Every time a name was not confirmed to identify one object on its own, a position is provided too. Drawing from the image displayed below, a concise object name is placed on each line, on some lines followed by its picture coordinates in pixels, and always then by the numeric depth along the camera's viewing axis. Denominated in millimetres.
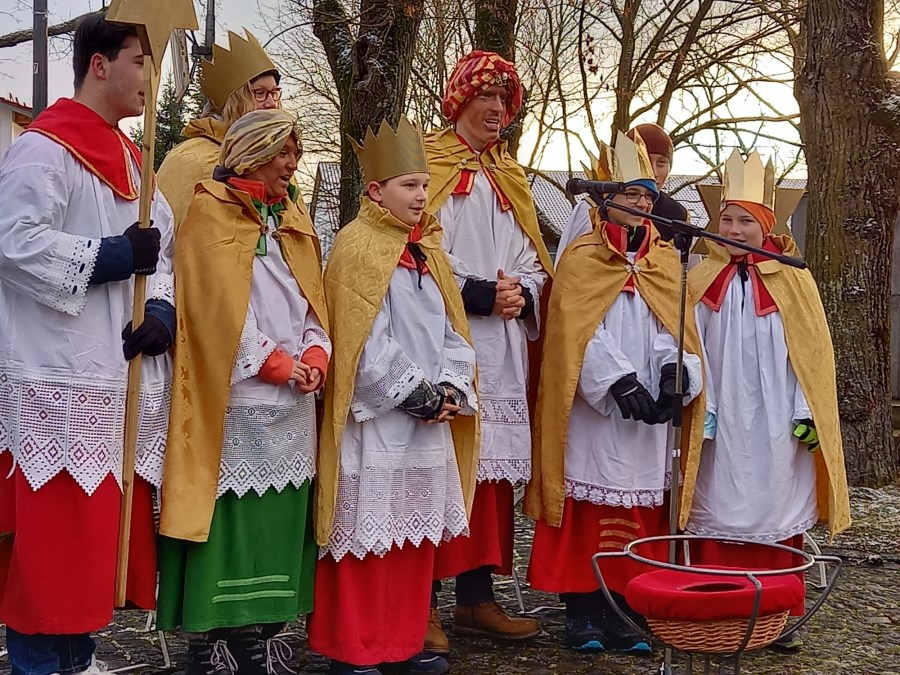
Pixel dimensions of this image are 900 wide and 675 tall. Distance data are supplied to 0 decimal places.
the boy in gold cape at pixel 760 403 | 4707
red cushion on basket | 3010
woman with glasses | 4422
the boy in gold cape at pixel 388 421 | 4035
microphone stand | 3809
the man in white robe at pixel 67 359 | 3348
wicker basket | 3045
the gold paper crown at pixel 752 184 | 4879
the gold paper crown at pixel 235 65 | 4484
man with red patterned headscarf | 4730
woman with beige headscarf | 3713
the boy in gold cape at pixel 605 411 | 4652
